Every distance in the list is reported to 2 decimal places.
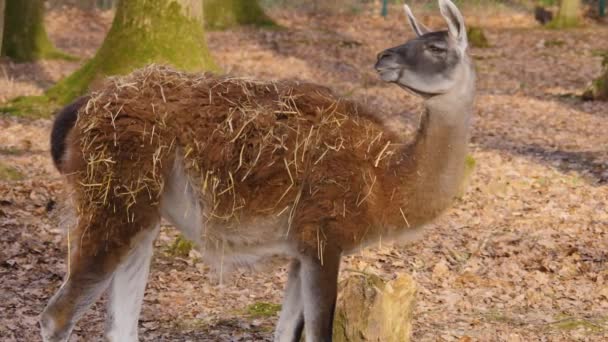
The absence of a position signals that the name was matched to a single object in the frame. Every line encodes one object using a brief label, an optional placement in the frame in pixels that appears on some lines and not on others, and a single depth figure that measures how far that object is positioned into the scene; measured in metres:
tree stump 10.61
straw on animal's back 10.66
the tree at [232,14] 44.75
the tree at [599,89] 30.25
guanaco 10.48
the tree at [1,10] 19.06
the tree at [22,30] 35.81
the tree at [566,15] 49.16
